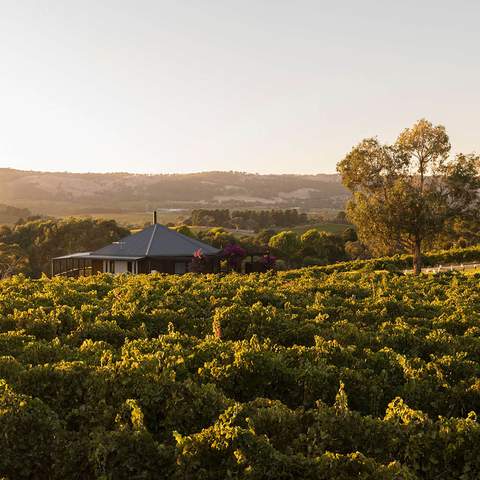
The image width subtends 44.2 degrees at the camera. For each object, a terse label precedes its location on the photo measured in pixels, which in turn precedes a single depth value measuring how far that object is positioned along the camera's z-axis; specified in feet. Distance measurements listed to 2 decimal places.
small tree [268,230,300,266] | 280.92
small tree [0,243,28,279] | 273.13
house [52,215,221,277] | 153.99
